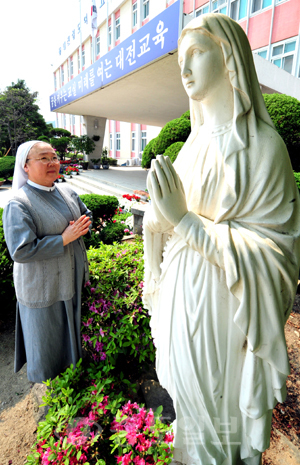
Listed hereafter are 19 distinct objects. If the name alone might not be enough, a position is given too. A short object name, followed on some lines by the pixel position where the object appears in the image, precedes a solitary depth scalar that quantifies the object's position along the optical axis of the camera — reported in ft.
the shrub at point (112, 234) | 16.12
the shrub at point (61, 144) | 67.41
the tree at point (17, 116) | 62.77
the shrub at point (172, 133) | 20.11
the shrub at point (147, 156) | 25.40
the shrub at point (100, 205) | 17.42
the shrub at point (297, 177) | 12.65
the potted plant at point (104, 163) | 62.08
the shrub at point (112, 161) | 74.24
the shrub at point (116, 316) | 7.27
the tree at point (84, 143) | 57.00
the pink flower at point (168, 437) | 4.83
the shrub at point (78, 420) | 5.20
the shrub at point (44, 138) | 66.80
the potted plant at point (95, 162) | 60.44
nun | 6.10
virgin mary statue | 3.16
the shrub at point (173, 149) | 18.11
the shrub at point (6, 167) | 46.83
